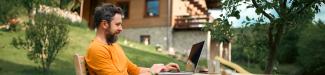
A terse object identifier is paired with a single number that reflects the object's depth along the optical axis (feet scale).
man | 10.58
